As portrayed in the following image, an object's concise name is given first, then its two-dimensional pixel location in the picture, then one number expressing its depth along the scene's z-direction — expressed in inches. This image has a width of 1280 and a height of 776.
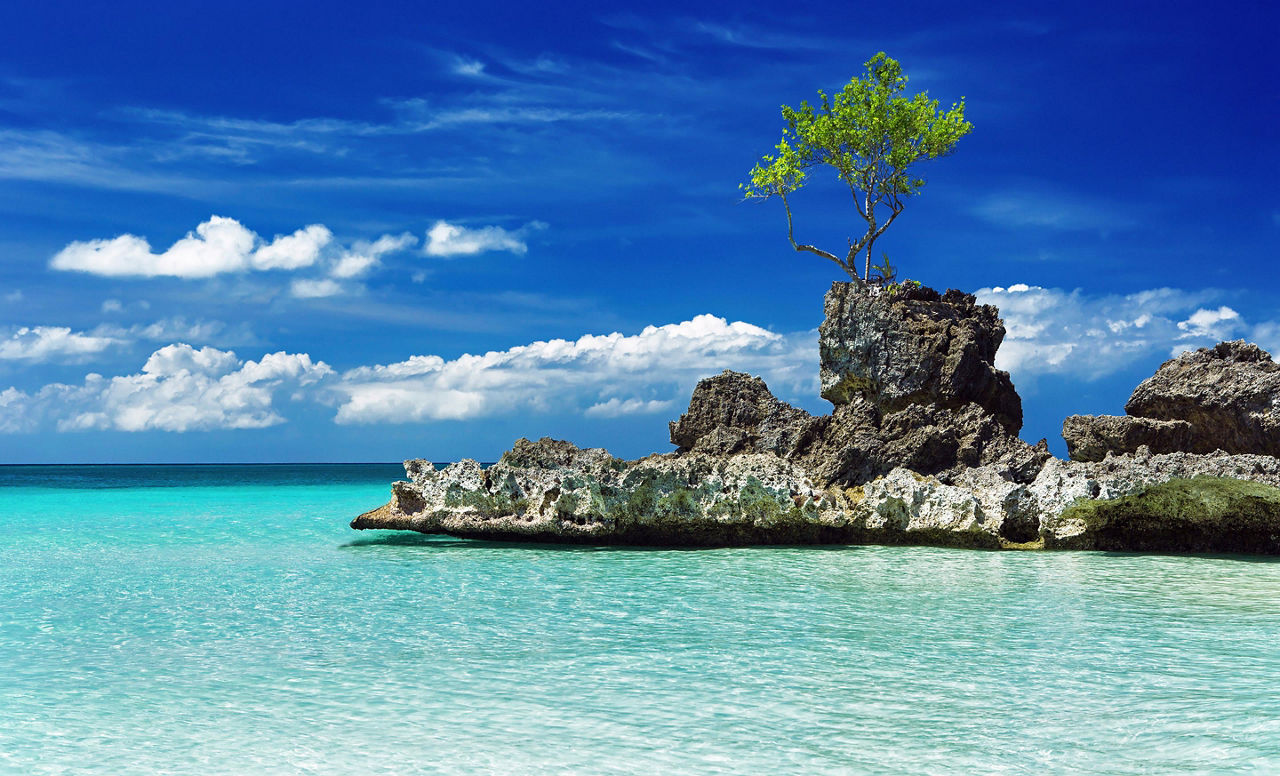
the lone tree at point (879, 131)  874.8
